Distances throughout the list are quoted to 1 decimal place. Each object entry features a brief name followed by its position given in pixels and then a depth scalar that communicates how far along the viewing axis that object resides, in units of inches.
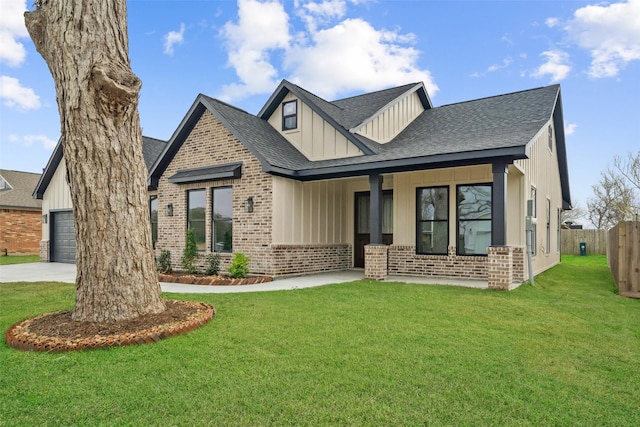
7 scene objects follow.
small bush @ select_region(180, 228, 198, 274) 451.2
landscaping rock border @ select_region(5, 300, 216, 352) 163.3
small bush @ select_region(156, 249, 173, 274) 480.1
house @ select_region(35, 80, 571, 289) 385.4
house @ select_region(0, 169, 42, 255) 836.1
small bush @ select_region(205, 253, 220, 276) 434.6
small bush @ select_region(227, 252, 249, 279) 400.2
